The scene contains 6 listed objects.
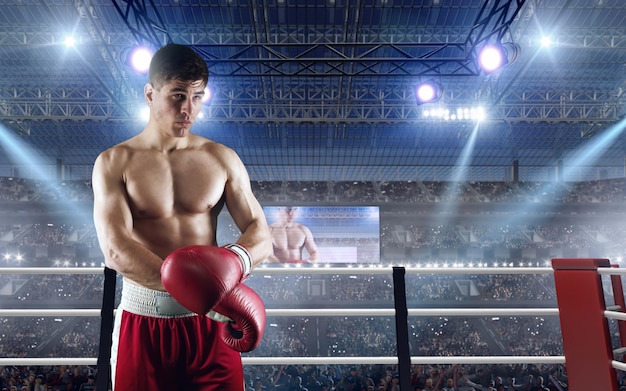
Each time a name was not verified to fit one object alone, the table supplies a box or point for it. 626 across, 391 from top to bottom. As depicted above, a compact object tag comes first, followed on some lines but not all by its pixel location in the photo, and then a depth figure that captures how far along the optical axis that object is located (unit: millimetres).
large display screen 11586
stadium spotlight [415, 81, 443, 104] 8008
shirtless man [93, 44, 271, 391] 1168
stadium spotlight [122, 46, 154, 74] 6383
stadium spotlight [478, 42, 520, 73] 6387
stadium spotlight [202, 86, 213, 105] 8070
